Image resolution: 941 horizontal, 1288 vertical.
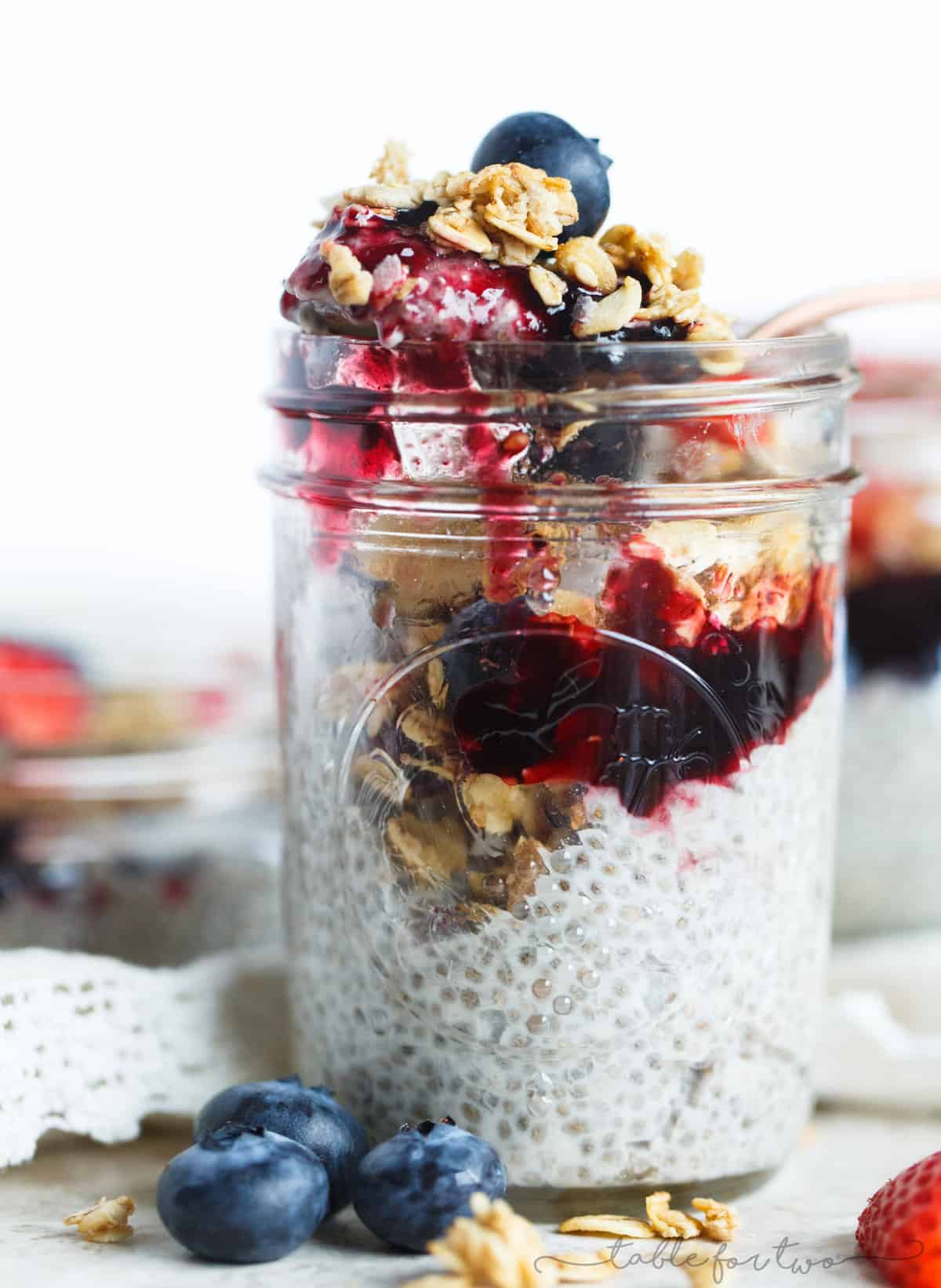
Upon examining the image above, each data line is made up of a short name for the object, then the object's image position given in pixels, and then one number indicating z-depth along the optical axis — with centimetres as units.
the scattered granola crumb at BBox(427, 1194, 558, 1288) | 50
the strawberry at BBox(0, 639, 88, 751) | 64
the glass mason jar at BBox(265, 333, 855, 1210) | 52
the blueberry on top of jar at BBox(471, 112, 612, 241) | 53
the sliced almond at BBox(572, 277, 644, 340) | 51
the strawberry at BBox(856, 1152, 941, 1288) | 51
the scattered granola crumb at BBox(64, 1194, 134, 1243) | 52
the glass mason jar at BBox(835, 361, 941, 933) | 60
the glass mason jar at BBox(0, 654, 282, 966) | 61
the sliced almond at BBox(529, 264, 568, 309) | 51
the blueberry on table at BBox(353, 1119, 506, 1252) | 51
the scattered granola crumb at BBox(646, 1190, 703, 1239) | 52
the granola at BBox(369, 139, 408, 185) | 54
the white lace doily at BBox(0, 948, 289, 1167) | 54
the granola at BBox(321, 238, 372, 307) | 51
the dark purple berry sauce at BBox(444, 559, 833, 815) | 52
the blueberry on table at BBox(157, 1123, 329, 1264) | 50
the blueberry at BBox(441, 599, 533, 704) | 52
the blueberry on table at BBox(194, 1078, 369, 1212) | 52
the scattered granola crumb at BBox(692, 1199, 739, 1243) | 52
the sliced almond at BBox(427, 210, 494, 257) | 51
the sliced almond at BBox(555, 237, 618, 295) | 52
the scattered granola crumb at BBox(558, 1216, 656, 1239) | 52
